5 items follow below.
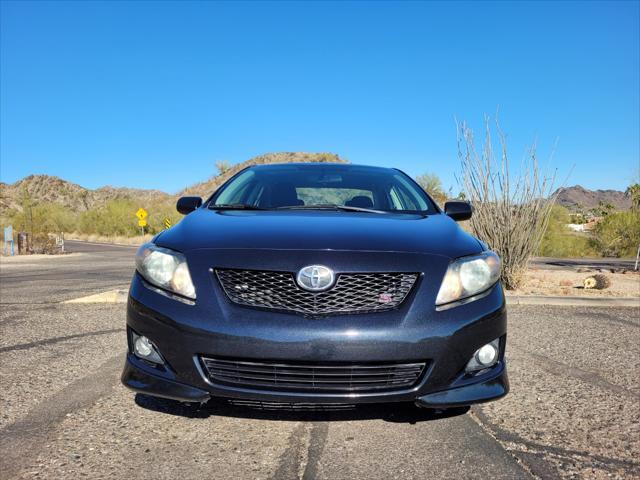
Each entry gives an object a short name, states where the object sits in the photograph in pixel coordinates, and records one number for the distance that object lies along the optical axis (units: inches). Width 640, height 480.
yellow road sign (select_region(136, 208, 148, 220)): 1463.5
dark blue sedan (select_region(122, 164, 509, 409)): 92.2
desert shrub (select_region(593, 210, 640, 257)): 1257.4
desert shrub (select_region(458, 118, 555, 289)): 351.3
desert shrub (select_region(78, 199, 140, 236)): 1959.6
